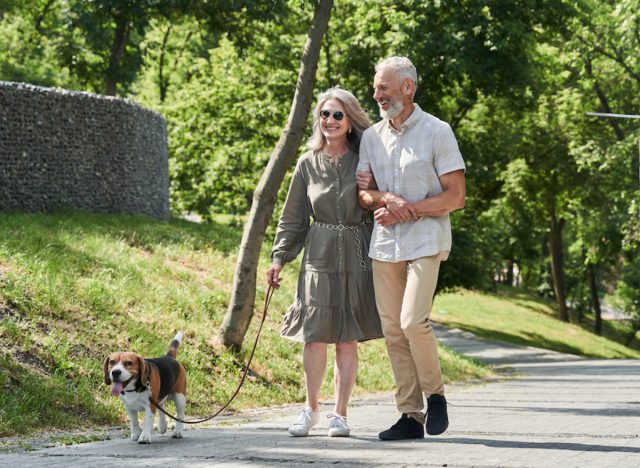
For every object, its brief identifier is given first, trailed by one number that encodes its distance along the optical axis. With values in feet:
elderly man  21.54
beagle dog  21.76
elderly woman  23.44
